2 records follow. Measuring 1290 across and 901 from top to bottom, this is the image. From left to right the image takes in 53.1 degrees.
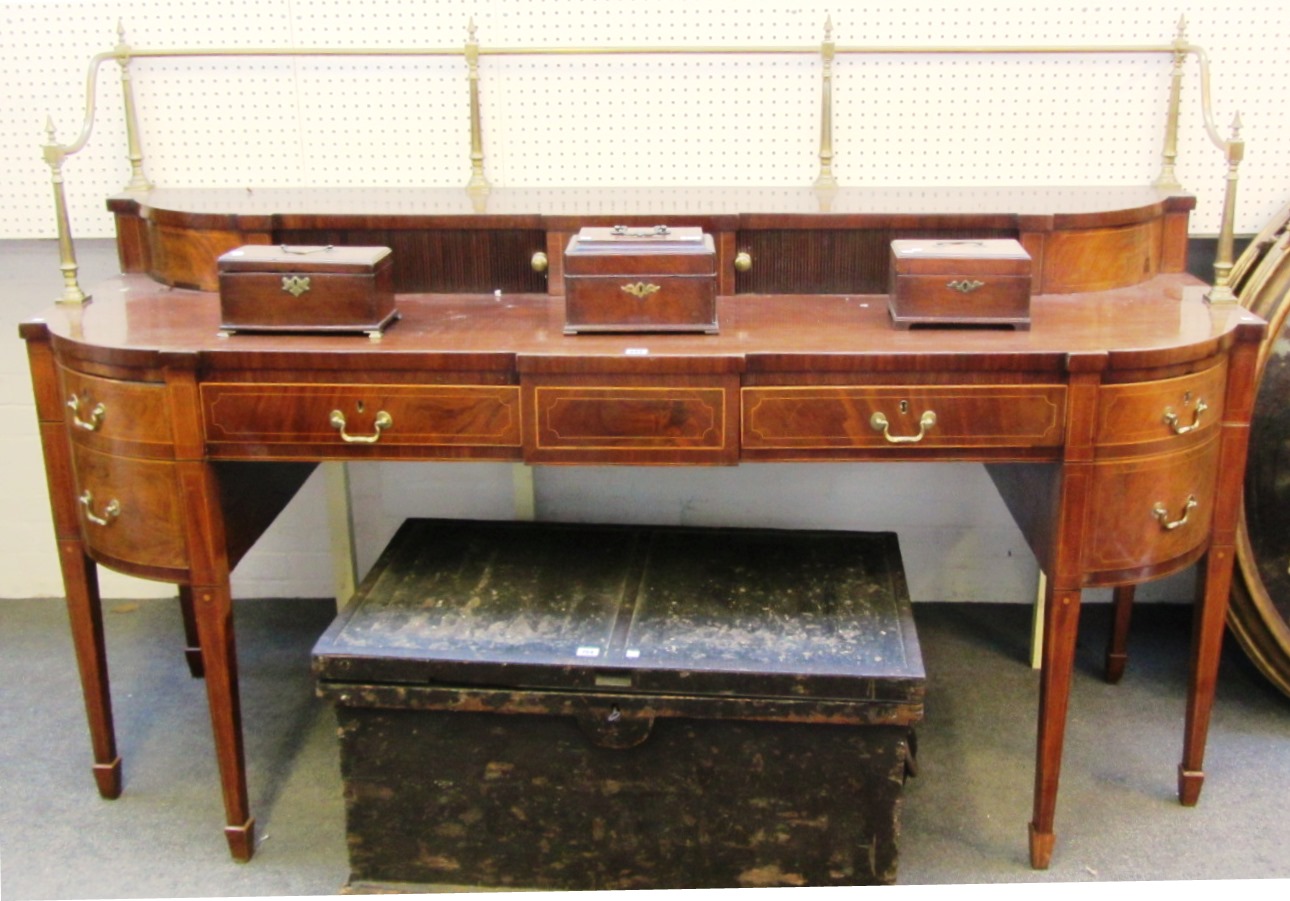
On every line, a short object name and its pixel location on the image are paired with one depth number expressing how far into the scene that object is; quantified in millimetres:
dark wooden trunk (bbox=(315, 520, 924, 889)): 2400
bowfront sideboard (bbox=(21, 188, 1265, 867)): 2336
